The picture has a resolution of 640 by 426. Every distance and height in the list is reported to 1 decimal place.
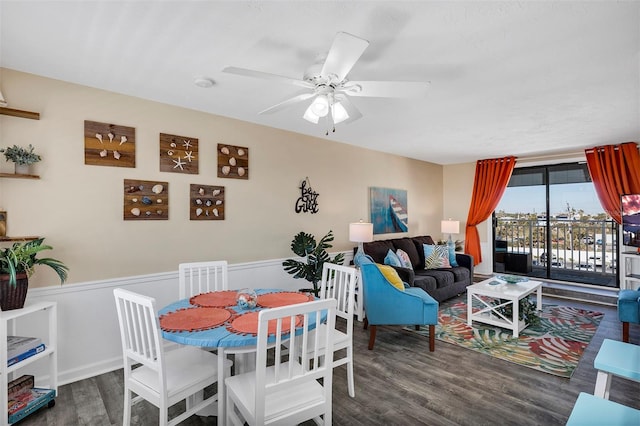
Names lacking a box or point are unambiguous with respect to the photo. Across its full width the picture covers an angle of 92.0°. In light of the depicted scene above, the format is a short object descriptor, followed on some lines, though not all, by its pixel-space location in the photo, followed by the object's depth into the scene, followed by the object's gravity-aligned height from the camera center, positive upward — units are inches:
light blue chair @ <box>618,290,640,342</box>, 122.3 -38.7
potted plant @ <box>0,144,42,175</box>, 90.5 +16.8
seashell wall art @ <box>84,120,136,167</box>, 105.3 +24.4
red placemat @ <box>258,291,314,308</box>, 89.9 -26.3
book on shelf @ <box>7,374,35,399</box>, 81.7 -46.6
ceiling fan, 63.6 +32.5
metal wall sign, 165.8 +7.7
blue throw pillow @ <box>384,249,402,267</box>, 173.6 -26.4
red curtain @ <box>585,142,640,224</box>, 179.6 +24.7
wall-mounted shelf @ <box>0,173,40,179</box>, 89.0 +11.2
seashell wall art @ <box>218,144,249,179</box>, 136.6 +23.6
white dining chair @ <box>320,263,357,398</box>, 92.2 -38.4
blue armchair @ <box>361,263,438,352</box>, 122.6 -37.3
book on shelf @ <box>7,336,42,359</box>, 79.4 -35.0
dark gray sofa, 167.2 -35.6
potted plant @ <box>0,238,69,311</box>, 80.7 -15.3
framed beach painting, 208.2 +2.3
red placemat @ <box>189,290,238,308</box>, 89.7 -26.3
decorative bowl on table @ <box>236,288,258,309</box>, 85.7 -24.4
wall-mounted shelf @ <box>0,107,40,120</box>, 91.1 +30.4
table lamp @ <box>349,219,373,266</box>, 166.4 -10.7
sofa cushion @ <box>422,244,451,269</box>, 200.7 -28.8
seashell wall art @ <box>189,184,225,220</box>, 128.5 +4.7
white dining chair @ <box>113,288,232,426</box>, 64.3 -37.4
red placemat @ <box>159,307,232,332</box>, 71.8 -26.4
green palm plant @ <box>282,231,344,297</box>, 142.3 -21.8
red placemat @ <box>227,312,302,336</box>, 68.9 -26.4
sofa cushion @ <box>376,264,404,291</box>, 128.6 -26.7
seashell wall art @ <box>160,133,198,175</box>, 121.0 +24.0
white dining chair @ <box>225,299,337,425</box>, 56.2 -37.1
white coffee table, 135.8 -39.4
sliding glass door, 211.6 -11.3
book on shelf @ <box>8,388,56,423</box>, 78.3 -50.0
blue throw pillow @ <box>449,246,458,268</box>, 206.1 -30.0
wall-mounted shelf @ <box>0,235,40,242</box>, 89.4 -7.3
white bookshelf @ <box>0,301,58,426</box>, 74.8 -36.1
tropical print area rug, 113.9 -54.2
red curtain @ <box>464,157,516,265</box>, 231.1 +15.9
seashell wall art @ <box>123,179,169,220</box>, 113.0 +5.2
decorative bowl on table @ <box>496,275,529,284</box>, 157.6 -34.7
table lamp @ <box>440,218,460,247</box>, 233.5 -10.6
